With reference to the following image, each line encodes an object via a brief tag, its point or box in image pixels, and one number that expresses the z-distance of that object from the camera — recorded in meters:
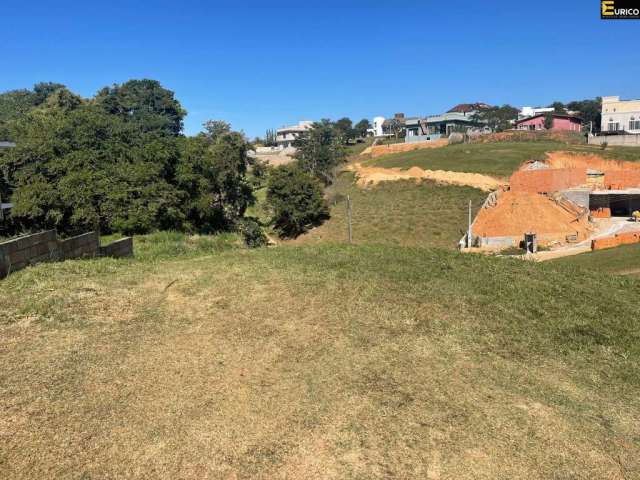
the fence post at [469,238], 32.93
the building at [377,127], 120.81
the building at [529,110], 109.72
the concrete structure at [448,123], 84.81
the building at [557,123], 78.50
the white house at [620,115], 70.25
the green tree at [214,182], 30.95
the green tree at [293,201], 41.69
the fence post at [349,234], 37.68
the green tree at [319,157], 59.75
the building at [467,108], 105.44
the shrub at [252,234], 33.69
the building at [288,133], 107.41
